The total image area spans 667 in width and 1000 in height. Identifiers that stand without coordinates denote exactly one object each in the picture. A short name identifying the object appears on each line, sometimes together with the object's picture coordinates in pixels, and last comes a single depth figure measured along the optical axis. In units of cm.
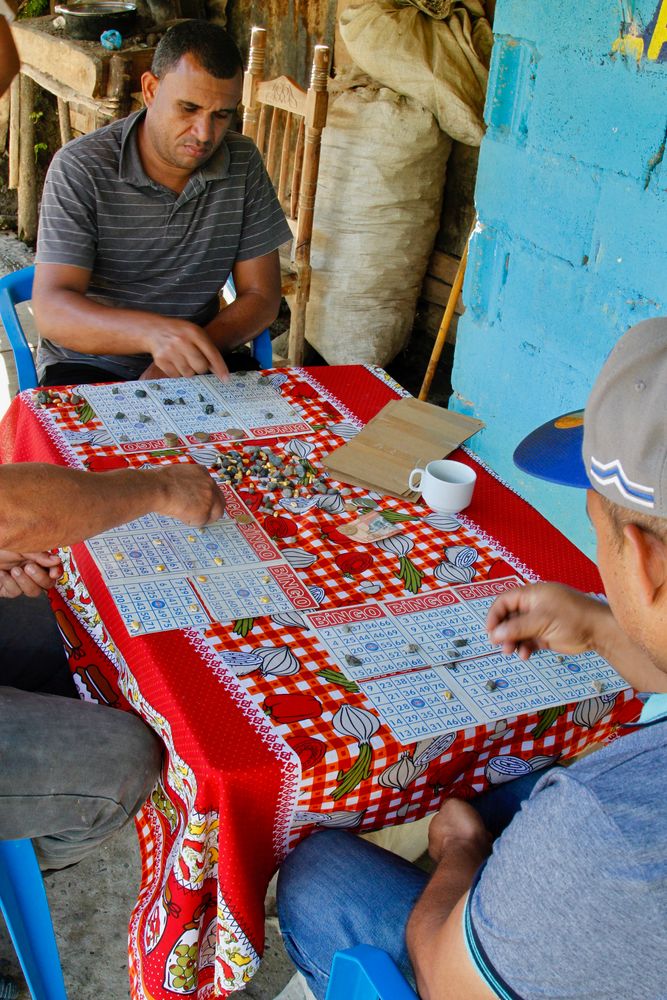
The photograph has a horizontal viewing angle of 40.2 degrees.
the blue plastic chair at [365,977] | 100
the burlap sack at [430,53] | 394
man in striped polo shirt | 264
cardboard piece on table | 204
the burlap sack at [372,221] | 421
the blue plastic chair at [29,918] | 159
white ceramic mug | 194
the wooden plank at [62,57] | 526
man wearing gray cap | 88
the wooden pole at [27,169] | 650
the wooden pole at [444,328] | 402
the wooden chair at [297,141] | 418
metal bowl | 539
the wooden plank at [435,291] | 482
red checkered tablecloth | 132
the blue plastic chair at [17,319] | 271
